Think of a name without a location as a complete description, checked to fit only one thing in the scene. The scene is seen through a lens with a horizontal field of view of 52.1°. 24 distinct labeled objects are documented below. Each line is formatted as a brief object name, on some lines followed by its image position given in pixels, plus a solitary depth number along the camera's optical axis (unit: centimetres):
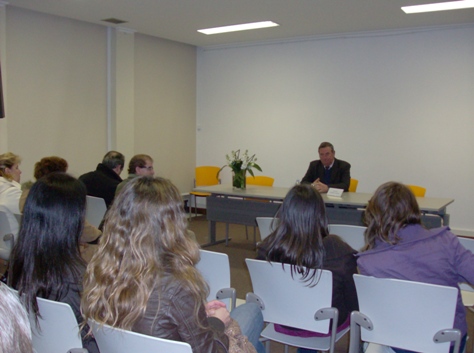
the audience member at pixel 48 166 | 414
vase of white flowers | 594
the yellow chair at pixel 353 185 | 616
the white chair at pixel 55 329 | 174
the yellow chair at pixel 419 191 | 558
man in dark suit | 580
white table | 482
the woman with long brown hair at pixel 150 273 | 148
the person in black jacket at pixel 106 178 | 461
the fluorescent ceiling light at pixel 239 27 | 669
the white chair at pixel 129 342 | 140
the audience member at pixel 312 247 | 245
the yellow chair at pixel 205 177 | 791
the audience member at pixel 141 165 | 458
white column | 717
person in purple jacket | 223
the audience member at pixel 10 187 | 390
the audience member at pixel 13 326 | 70
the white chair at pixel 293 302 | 234
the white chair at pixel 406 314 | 204
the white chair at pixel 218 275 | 259
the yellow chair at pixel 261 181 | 674
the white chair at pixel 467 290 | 261
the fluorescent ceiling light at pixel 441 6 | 550
